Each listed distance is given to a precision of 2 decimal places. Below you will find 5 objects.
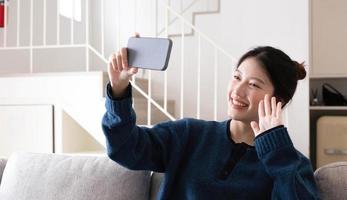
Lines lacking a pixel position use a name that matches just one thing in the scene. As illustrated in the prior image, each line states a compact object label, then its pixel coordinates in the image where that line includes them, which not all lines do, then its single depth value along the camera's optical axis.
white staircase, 2.96
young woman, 1.15
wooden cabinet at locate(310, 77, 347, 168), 3.86
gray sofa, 1.48
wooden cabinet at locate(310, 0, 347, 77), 3.83
